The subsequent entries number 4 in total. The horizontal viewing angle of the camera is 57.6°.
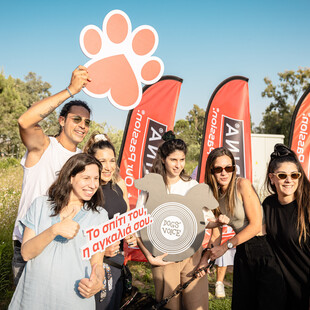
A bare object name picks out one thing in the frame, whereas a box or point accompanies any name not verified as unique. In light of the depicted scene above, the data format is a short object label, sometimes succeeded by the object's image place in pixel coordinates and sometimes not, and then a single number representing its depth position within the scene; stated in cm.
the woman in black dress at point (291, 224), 188
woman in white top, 209
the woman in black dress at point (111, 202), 195
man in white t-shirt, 176
